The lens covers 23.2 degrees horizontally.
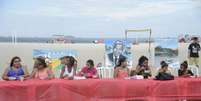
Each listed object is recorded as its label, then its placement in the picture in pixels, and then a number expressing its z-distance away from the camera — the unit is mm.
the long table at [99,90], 7000
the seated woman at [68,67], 8769
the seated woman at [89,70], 9423
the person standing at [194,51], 12656
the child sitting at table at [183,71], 10080
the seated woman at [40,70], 8242
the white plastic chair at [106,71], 12102
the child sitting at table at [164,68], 8741
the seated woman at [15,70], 8430
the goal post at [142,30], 13312
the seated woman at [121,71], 9234
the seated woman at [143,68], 9227
